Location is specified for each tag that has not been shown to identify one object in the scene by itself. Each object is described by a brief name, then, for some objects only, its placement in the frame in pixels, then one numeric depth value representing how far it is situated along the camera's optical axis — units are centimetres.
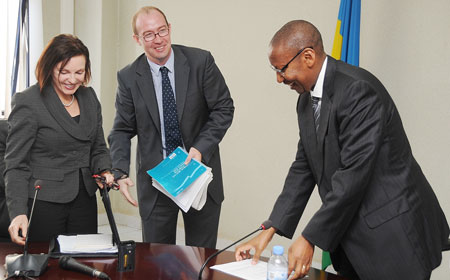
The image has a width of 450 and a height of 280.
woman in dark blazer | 237
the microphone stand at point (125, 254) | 188
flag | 353
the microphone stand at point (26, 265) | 179
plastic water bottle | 165
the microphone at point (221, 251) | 182
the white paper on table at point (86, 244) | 207
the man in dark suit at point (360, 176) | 169
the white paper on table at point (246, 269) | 184
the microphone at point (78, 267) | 179
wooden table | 183
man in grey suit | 270
